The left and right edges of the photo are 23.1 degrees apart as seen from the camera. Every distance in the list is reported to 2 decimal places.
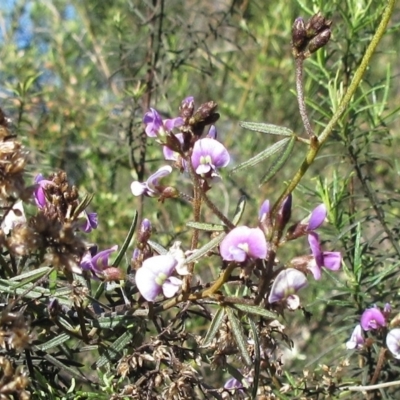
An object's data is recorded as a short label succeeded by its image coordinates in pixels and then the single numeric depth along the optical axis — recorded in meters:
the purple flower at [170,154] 0.28
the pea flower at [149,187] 0.27
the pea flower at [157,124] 0.26
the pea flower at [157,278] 0.25
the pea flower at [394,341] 0.31
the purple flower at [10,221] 0.26
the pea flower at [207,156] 0.26
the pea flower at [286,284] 0.24
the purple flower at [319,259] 0.25
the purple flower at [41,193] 0.26
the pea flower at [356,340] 0.32
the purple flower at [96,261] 0.27
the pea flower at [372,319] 0.32
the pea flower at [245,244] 0.24
